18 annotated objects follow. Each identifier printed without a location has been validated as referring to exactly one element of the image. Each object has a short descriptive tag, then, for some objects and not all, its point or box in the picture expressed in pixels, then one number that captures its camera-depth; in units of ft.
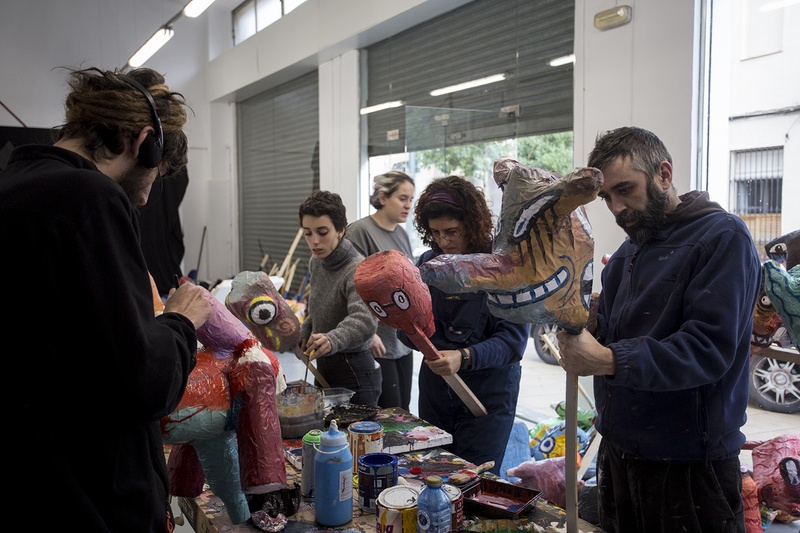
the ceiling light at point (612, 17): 9.97
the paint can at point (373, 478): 4.98
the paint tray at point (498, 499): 4.79
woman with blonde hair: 9.78
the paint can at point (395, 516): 4.40
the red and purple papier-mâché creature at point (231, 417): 4.63
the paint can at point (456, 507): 4.50
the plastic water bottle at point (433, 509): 4.33
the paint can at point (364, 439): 5.85
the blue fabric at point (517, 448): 9.05
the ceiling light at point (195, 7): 18.43
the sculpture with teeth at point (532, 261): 4.08
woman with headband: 6.58
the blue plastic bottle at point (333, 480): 4.77
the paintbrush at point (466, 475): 5.25
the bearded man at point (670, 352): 4.47
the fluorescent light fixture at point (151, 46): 21.93
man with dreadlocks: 3.13
